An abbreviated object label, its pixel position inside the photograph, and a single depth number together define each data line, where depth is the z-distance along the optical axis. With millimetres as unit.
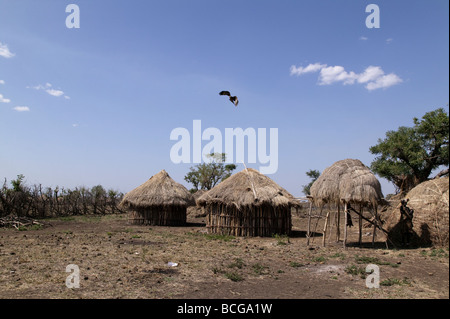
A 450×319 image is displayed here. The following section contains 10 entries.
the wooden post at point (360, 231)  12074
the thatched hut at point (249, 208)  15781
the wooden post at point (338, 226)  13734
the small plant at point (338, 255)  10076
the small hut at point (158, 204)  20953
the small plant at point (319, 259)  9585
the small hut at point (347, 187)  11180
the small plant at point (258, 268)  8269
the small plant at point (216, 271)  8153
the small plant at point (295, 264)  9021
